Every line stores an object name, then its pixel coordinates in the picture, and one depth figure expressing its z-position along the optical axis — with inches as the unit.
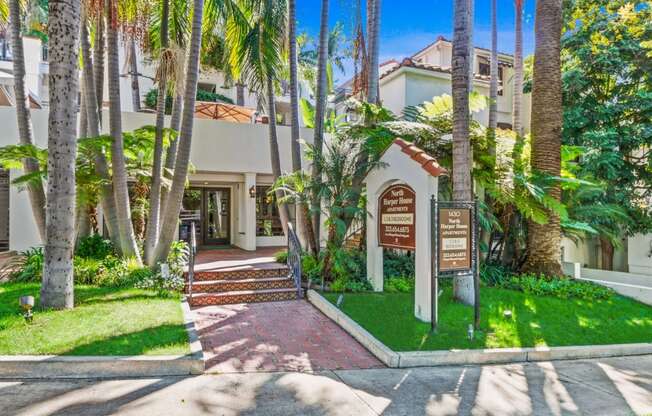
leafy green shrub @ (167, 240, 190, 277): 392.5
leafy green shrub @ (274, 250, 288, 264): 458.2
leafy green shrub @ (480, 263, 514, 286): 407.5
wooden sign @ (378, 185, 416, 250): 320.2
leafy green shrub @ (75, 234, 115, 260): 405.5
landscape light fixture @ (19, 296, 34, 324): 247.3
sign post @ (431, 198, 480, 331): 283.3
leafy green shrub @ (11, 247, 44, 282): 365.1
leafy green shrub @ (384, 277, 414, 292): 379.2
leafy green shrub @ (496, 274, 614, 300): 378.0
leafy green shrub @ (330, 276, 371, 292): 374.2
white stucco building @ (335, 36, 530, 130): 617.0
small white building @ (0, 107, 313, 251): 506.0
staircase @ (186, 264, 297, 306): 362.0
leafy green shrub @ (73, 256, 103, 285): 360.8
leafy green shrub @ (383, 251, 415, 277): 414.1
